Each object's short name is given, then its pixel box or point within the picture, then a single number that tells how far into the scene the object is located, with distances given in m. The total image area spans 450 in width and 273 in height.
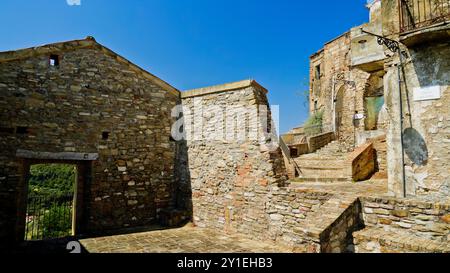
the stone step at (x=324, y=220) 4.83
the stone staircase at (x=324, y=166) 9.35
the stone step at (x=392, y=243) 4.38
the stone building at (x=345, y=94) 16.64
